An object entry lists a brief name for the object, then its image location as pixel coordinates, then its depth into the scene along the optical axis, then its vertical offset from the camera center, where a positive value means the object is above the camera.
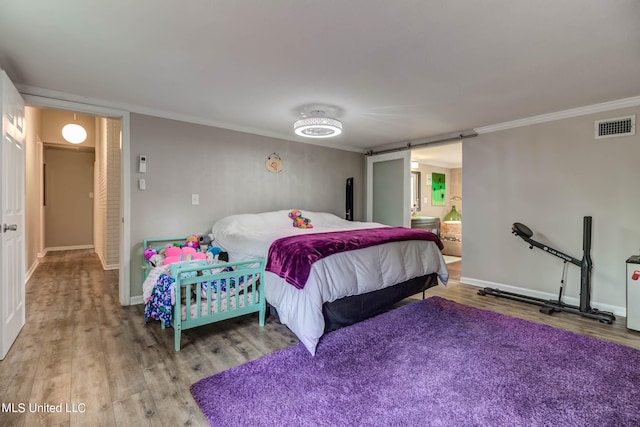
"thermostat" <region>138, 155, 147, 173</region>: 3.33 +0.46
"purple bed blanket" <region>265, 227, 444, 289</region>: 2.34 -0.34
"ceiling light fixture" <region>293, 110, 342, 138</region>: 3.10 +0.85
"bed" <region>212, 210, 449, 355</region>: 2.30 -0.58
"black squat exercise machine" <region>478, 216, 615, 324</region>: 3.04 -0.77
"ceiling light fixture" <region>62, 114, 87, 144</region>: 5.77 +1.39
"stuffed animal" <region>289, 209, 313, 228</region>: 3.91 -0.17
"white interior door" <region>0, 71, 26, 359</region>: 2.07 -0.09
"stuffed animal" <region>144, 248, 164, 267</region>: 2.87 -0.52
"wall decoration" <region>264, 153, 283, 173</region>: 4.40 +0.64
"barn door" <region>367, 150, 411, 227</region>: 5.02 +0.34
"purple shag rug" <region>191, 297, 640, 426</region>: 1.57 -1.08
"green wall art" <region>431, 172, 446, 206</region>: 7.21 +0.47
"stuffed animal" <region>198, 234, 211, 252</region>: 3.51 -0.43
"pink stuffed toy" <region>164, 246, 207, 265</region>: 2.73 -0.46
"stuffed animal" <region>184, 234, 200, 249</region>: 3.34 -0.41
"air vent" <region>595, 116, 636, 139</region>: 3.01 +0.85
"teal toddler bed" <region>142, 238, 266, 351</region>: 2.30 -0.73
